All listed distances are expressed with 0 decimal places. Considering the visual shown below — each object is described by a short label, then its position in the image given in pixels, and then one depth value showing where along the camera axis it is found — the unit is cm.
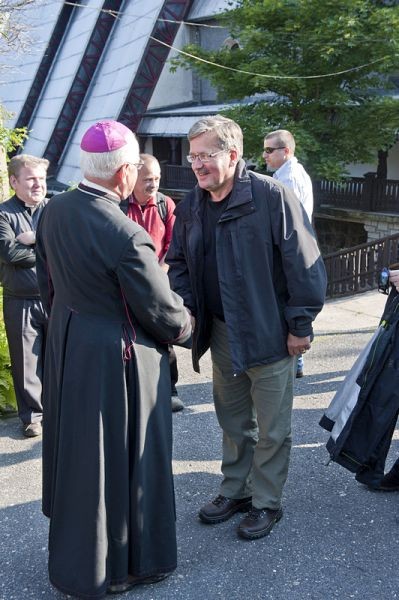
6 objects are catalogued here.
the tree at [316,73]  1222
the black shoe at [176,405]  461
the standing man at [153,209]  413
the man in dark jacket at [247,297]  275
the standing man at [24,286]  393
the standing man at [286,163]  473
